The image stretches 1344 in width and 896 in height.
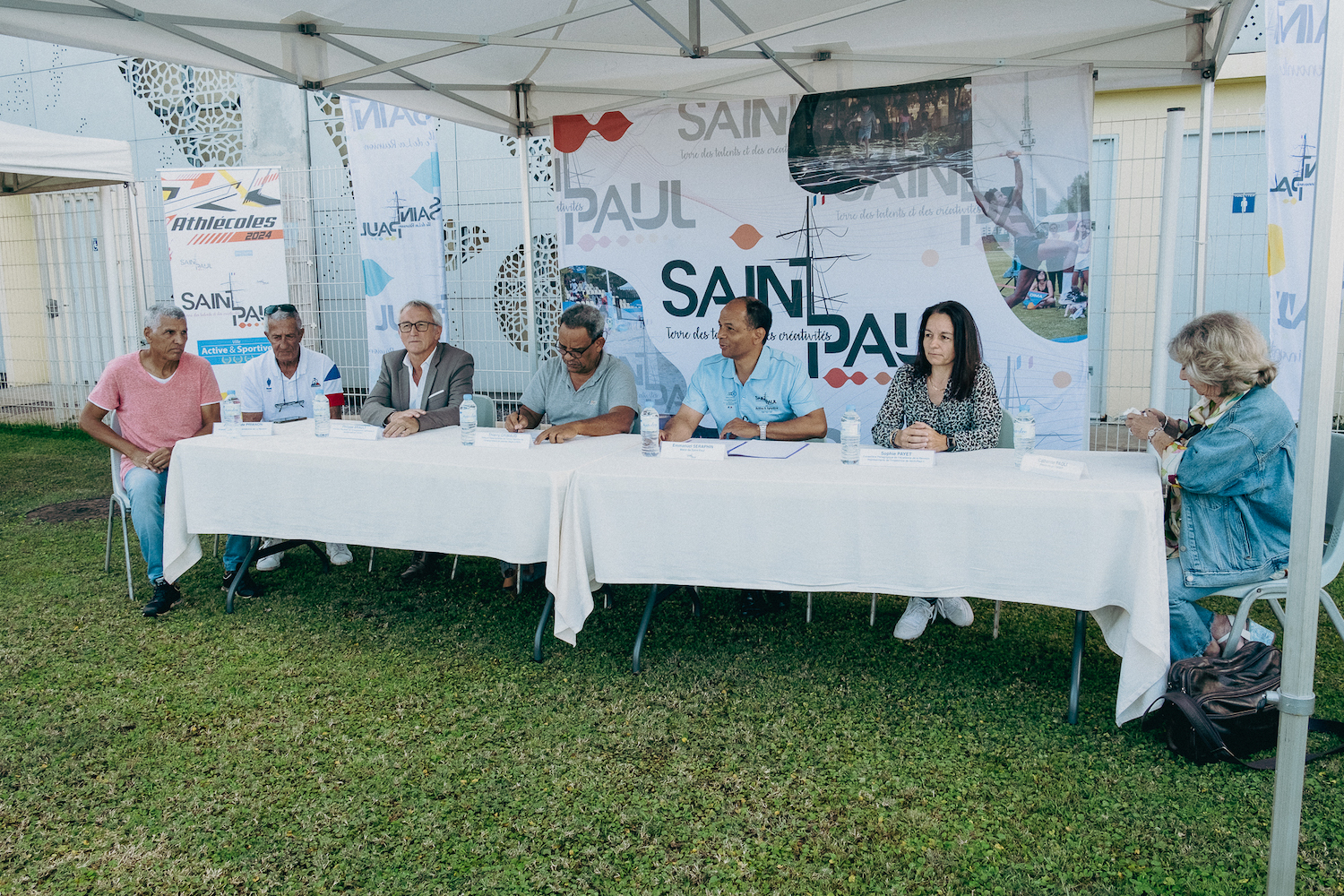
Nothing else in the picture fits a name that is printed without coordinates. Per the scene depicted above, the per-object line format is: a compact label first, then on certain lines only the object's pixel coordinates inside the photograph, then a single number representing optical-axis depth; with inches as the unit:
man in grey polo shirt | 142.4
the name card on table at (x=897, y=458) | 106.9
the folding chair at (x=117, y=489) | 146.7
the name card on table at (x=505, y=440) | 127.1
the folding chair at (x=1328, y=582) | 89.0
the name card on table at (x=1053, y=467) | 97.0
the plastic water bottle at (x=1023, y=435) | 108.5
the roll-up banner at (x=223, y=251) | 249.6
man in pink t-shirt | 143.5
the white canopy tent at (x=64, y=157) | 187.2
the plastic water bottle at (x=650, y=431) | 115.7
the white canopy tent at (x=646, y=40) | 132.0
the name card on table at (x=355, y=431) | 136.3
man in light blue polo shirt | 137.3
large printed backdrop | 163.6
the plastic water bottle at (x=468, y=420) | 127.3
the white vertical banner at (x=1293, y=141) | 91.4
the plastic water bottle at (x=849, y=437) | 103.1
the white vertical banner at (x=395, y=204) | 218.2
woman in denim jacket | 93.7
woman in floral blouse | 126.7
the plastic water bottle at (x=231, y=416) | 141.7
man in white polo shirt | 159.6
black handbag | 87.4
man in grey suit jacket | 155.0
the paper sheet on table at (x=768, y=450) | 118.5
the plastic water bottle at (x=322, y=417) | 137.2
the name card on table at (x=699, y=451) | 113.0
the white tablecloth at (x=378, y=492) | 111.3
